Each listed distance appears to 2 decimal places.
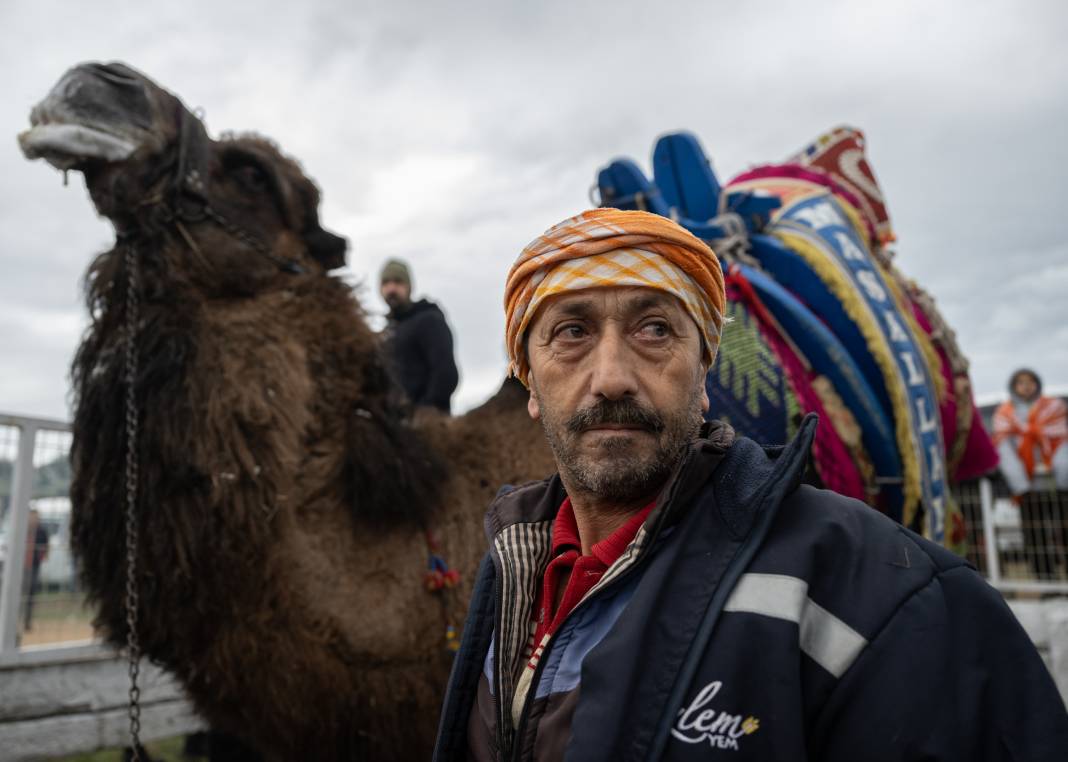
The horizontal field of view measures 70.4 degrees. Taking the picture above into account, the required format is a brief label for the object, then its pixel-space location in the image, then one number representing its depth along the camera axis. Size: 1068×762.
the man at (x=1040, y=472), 5.60
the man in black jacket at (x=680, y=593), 0.86
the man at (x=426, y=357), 4.55
